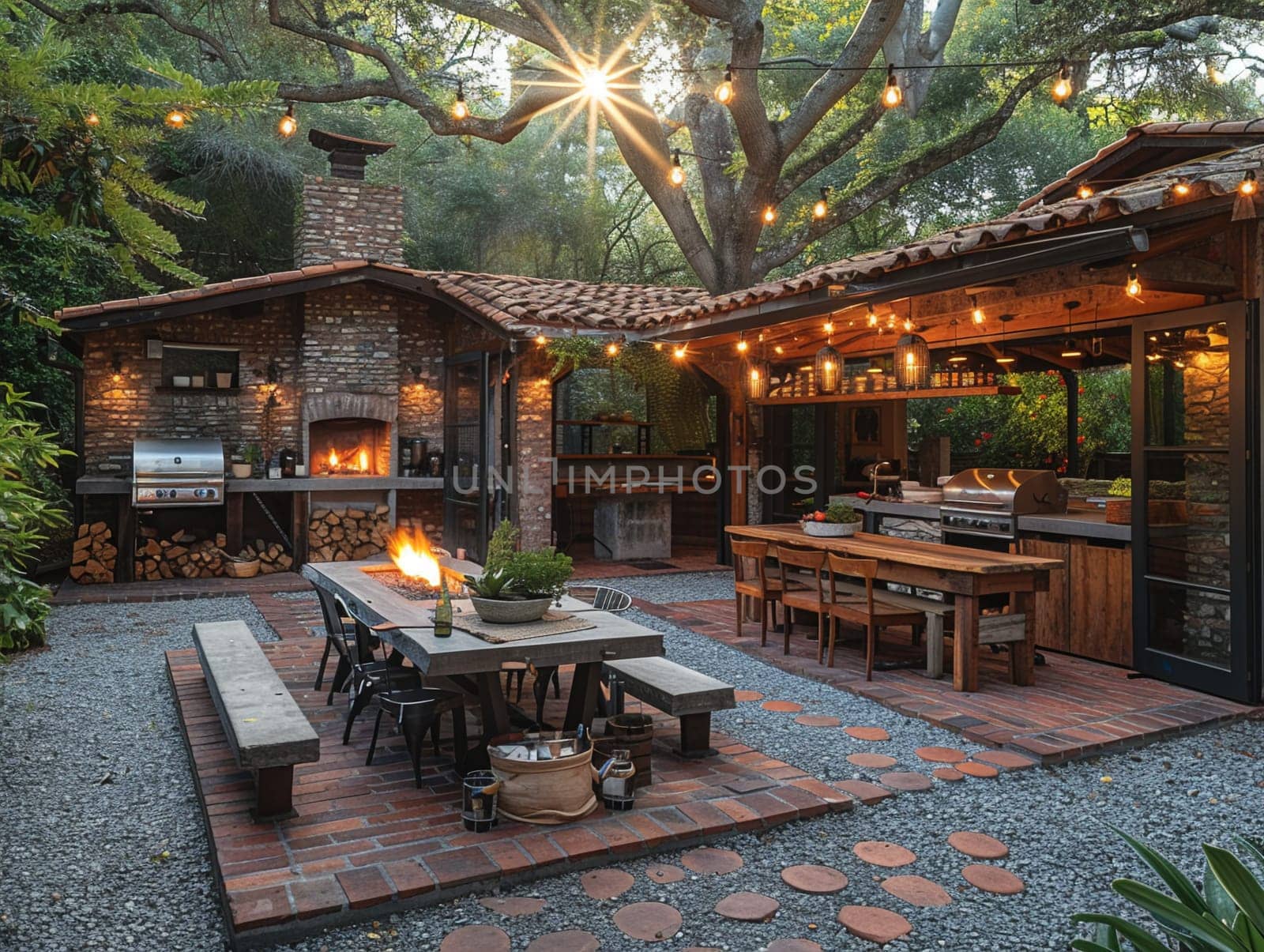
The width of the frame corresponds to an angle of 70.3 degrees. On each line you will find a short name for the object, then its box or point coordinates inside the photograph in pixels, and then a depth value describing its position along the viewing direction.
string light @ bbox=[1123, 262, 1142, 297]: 5.24
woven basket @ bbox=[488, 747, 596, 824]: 3.40
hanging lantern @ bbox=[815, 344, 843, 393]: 6.81
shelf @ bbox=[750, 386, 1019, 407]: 7.87
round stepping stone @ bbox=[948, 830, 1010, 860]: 3.29
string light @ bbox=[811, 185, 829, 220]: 8.83
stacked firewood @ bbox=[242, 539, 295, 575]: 9.97
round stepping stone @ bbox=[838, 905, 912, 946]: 2.72
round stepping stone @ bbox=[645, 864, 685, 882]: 3.08
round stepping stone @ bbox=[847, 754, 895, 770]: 4.21
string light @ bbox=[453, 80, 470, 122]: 7.79
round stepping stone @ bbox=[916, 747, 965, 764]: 4.29
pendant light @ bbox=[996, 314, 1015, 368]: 8.97
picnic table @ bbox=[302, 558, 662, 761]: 3.52
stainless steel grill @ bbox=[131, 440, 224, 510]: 8.90
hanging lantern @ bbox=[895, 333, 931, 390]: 6.30
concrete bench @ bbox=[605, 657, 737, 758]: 4.13
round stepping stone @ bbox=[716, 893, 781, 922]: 2.82
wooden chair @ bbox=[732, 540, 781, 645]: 6.44
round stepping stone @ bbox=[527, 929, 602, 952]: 2.63
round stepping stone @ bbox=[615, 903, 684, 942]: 2.72
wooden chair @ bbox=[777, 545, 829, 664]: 5.82
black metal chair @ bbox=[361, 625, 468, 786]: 3.81
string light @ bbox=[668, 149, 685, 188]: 8.88
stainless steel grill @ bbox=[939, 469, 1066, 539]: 6.69
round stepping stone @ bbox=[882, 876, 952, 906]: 2.94
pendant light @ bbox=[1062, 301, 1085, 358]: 7.91
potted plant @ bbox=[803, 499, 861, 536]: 6.65
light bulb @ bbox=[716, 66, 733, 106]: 7.61
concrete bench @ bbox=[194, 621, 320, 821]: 3.30
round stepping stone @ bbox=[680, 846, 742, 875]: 3.15
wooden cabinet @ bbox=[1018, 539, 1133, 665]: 5.95
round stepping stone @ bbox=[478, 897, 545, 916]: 2.85
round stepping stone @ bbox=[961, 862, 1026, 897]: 3.03
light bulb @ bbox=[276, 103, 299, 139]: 7.21
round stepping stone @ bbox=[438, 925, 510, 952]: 2.63
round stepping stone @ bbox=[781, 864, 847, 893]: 3.02
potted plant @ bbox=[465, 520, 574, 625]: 3.93
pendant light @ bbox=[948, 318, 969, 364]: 9.09
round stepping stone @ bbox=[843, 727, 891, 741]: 4.62
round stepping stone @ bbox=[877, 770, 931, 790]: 3.93
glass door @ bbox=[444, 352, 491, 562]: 9.94
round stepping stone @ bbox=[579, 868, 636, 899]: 2.98
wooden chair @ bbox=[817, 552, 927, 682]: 5.50
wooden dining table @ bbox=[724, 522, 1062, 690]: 5.28
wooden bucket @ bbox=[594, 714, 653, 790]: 3.79
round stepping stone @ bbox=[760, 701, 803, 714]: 5.08
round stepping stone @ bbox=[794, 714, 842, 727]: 4.84
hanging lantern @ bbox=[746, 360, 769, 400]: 8.16
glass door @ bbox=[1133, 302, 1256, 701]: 5.08
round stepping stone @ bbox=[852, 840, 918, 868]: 3.23
